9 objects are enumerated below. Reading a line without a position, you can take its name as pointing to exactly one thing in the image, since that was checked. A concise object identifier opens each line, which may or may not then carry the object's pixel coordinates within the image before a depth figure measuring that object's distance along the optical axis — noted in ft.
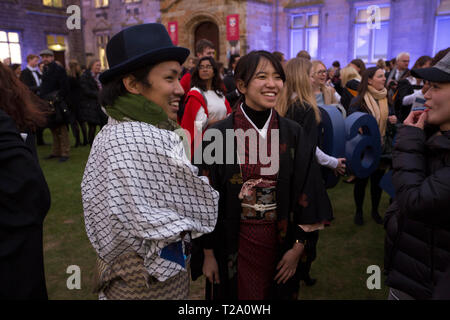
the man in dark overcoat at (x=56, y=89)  24.44
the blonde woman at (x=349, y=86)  19.12
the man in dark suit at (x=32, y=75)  29.25
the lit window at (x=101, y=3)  72.93
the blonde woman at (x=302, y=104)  10.28
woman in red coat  14.74
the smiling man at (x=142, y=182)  4.32
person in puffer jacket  4.76
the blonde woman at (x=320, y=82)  13.39
